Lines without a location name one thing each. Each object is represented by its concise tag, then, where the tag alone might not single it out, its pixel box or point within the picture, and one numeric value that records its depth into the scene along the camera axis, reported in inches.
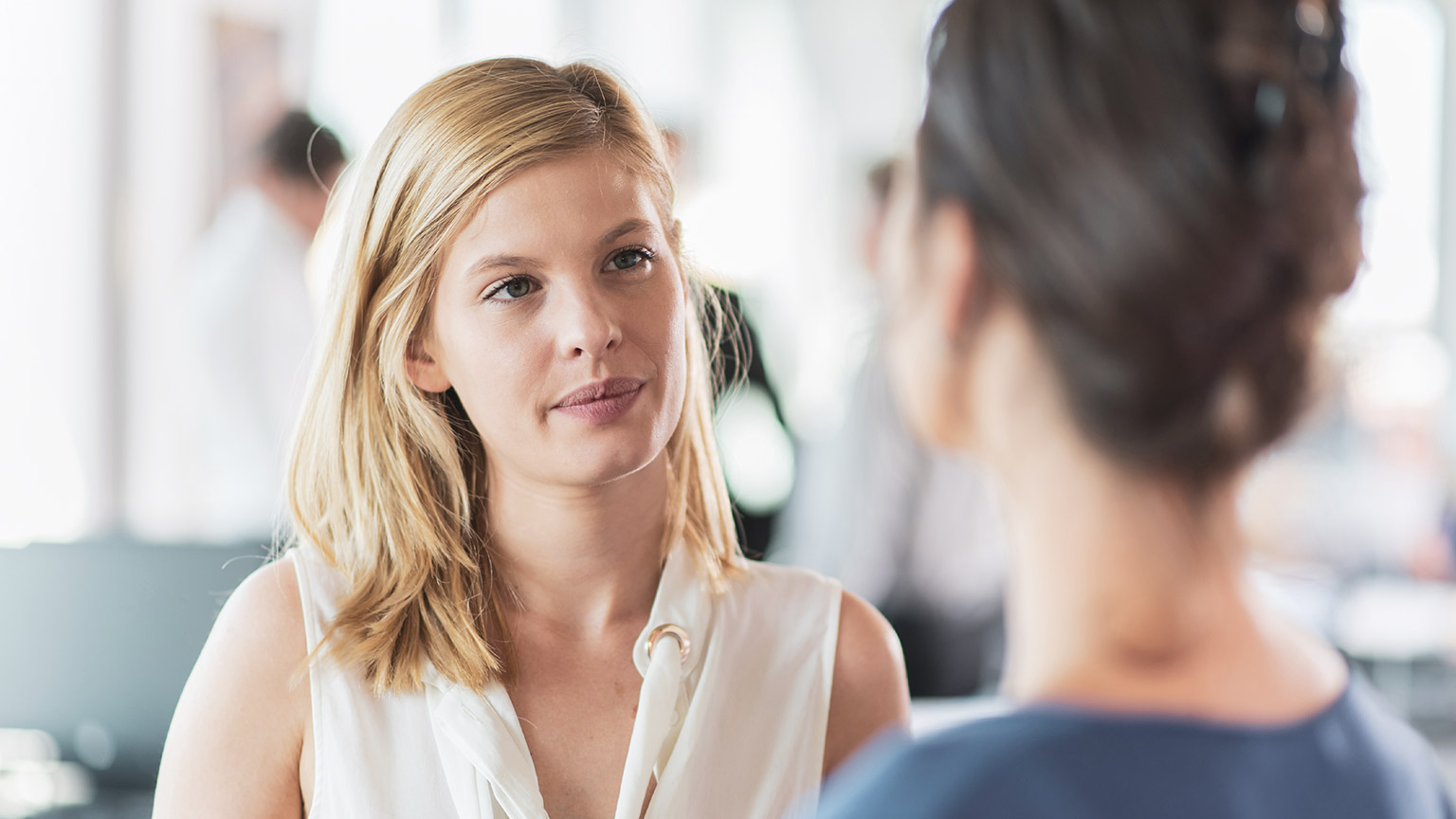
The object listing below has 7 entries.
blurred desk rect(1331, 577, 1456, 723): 208.8
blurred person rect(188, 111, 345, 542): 141.1
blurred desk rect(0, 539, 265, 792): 74.8
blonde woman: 53.4
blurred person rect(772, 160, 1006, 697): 152.2
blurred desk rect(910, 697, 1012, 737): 83.7
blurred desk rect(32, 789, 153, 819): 80.0
